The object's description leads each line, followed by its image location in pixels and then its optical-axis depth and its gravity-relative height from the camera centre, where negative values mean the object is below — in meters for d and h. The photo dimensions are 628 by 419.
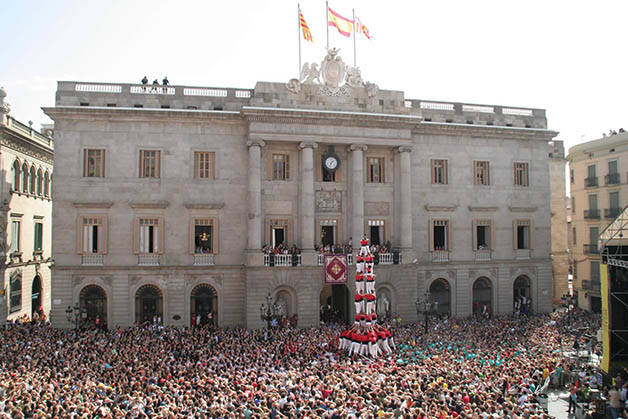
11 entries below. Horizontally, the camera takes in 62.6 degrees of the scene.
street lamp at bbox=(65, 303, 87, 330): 34.03 -4.59
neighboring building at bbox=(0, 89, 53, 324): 39.19 +2.40
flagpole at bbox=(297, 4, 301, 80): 38.73 +16.73
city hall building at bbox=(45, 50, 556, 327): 36.56 +3.36
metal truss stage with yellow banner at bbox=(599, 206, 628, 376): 23.30 -2.51
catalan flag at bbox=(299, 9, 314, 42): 38.66 +16.06
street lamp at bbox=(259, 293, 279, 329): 36.19 -4.62
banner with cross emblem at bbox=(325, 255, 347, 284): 37.00 -1.80
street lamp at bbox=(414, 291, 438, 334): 34.60 -4.67
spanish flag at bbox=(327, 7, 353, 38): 38.00 +16.49
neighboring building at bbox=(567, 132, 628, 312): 45.19 +3.90
